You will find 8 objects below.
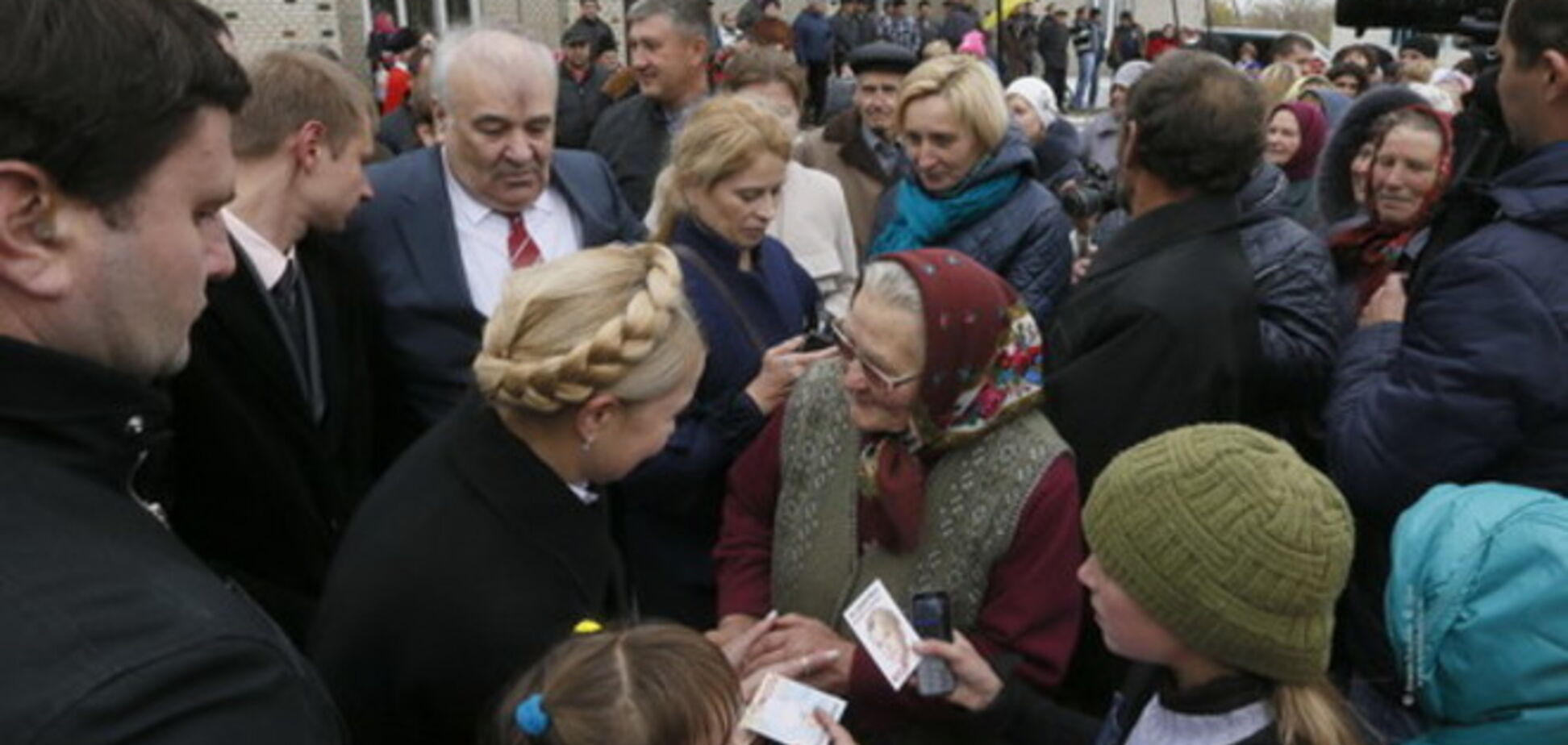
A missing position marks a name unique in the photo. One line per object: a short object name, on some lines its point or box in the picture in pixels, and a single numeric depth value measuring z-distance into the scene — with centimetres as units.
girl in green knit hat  156
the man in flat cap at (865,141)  502
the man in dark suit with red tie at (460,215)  282
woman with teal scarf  348
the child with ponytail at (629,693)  145
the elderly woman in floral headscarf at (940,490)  216
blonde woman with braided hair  158
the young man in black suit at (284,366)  225
